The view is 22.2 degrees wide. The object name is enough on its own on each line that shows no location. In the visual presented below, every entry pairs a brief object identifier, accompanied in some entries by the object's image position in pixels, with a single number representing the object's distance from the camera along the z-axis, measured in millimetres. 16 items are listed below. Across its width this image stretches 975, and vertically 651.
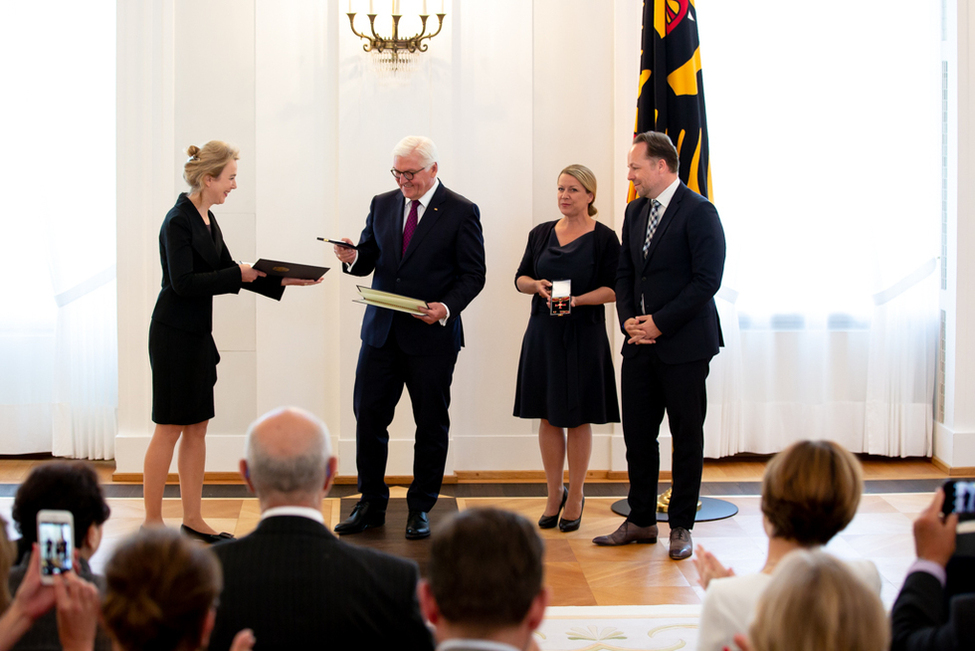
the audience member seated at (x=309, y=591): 7295
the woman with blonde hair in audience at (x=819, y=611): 5763
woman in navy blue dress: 11064
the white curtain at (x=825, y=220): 12221
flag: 11362
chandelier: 11746
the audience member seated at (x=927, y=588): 7432
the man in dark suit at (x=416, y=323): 10970
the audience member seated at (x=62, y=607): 7281
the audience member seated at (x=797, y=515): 7985
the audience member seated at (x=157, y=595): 5949
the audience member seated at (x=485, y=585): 6224
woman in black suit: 10647
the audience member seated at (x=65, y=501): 8277
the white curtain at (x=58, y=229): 12043
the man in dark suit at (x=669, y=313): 10658
